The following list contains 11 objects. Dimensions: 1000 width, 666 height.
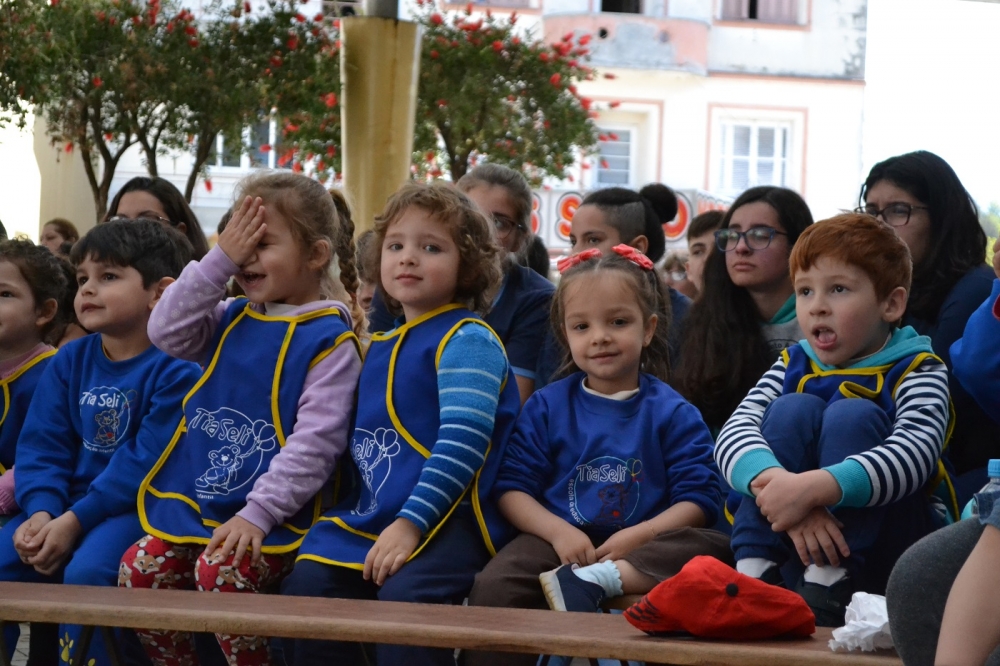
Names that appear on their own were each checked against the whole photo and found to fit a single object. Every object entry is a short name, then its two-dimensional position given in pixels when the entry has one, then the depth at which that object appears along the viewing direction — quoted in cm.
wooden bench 426
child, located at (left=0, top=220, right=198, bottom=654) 630
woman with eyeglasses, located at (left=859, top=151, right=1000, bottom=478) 660
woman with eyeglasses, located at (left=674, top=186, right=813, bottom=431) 693
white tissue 426
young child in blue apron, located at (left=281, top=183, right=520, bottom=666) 553
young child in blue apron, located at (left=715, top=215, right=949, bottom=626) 508
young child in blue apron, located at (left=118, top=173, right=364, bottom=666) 572
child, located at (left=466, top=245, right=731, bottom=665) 551
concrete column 1216
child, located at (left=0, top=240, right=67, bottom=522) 721
